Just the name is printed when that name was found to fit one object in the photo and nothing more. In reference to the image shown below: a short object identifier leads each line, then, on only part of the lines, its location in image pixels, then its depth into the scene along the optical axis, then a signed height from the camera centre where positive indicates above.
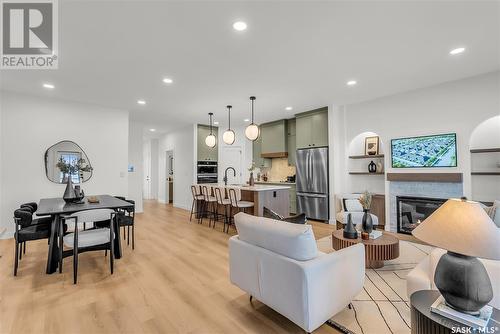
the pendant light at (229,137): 5.54 +0.77
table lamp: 1.18 -0.41
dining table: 2.97 -0.50
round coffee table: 2.85 -0.96
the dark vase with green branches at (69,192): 3.64 -0.32
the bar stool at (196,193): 6.11 -0.61
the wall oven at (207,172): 7.81 -0.07
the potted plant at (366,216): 3.22 -0.65
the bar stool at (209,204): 5.72 -0.90
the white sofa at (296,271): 1.71 -0.81
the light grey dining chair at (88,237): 2.78 -0.83
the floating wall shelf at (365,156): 5.39 +0.29
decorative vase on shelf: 5.46 +0.04
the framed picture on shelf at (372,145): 5.48 +0.55
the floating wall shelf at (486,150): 3.91 +0.30
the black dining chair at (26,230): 2.94 -0.77
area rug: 1.95 -1.31
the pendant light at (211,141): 5.98 +0.73
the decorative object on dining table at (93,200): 3.75 -0.47
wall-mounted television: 4.26 +0.33
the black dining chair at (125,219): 3.88 -0.82
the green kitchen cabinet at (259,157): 8.04 +0.43
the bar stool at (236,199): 4.95 -0.63
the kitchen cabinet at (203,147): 7.81 +0.77
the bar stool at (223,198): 5.25 -0.64
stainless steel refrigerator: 5.89 -0.35
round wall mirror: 4.99 +0.25
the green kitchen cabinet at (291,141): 7.09 +0.86
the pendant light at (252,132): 5.06 +0.81
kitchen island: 5.00 -0.64
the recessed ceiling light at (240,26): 2.51 +1.56
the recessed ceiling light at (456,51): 3.10 +1.56
